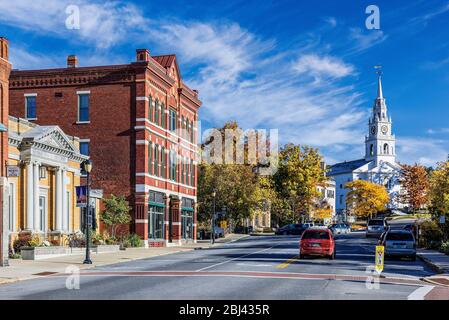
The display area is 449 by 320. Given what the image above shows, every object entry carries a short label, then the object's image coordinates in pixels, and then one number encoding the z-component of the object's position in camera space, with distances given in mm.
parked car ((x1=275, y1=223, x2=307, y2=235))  86125
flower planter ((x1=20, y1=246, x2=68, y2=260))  35094
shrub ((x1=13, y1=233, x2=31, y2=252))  37469
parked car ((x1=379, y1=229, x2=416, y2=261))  36875
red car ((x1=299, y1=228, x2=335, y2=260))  35188
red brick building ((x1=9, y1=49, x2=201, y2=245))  52219
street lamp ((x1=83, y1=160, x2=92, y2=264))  32156
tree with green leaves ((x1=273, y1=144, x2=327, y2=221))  101875
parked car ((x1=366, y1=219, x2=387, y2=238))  70938
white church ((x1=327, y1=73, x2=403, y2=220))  168750
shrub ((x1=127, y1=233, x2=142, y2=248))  50284
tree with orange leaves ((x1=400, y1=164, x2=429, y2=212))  140000
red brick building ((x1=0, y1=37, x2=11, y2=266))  29953
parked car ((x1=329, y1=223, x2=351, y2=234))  91188
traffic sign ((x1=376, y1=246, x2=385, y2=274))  24703
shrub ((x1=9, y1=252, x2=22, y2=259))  35469
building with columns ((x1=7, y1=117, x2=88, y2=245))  38875
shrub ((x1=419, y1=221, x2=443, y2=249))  49672
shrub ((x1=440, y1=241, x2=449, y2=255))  40912
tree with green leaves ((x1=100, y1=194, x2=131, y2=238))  49031
